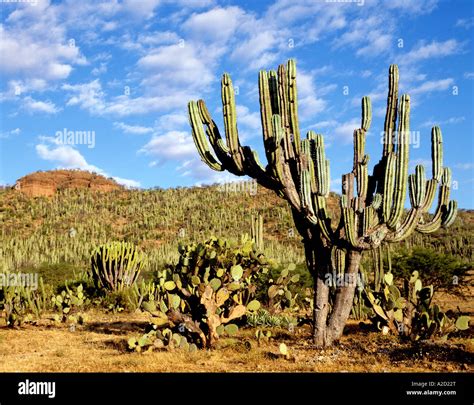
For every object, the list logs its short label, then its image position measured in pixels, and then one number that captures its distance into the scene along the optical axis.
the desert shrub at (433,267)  17.95
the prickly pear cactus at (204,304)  8.06
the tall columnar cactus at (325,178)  7.83
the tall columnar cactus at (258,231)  15.40
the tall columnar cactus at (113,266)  15.22
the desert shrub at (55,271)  19.09
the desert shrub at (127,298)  14.38
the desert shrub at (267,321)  10.87
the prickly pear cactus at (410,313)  8.52
